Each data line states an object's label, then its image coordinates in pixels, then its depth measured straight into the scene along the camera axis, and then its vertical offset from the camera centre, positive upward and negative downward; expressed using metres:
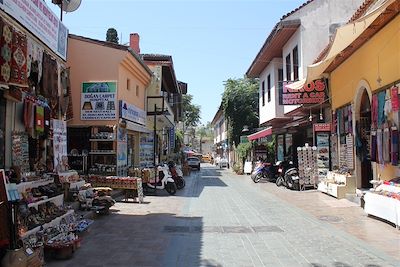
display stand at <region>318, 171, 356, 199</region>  13.46 -0.93
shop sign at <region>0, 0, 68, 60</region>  6.88 +2.55
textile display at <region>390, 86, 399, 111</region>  9.59 +1.36
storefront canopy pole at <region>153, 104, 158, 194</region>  16.06 -0.22
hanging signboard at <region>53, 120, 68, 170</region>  9.55 +0.31
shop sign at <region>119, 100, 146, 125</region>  14.96 +1.75
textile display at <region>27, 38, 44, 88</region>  7.91 +1.86
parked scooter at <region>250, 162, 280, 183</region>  22.58 -0.83
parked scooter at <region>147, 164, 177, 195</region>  16.23 -1.05
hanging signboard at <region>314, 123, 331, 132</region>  16.06 +1.14
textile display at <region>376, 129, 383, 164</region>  10.71 +0.29
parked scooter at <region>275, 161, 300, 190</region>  17.56 -0.84
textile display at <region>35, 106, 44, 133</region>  8.60 +0.80
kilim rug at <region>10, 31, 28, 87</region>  6.59 +1.55
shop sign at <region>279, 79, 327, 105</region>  16.69 +2.47
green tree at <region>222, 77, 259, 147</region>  38.78 +4.86
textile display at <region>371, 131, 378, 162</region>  11.20 +0.30
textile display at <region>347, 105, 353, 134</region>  13.72 +1.27
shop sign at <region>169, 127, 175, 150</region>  31.18 +1.47
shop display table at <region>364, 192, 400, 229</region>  8.41 -1.08
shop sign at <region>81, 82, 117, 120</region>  14.73 +1.97
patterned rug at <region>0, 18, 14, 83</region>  6.29 +1.63
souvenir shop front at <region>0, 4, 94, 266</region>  5.56 +0.35
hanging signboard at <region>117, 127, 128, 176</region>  14.96 +0.21
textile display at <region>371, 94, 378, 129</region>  10.94 +1.21
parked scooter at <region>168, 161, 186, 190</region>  18.39 -0.88
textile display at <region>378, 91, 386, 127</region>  10.52 +1.26
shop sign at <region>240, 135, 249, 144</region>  36.72 +1.58
